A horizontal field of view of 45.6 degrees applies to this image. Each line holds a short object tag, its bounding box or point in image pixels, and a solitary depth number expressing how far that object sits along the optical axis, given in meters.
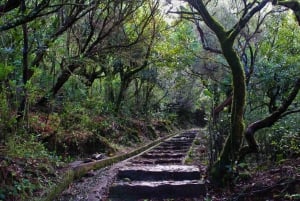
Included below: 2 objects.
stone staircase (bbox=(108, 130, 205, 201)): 7.16
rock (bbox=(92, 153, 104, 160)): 9.81
